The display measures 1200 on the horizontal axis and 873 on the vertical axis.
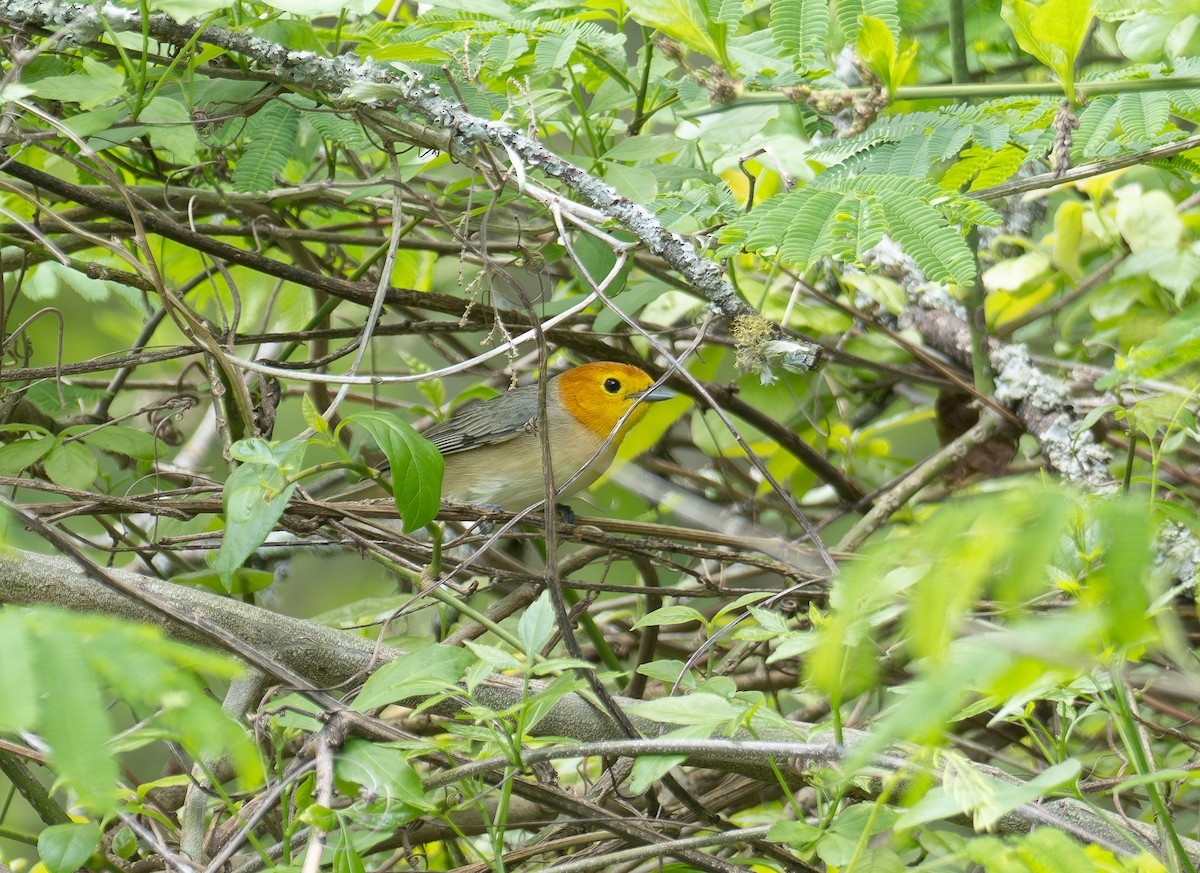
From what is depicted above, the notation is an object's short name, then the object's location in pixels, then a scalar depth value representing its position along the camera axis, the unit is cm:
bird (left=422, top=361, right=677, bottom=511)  865
